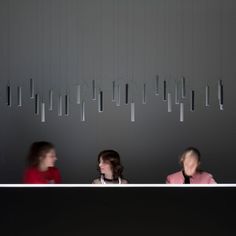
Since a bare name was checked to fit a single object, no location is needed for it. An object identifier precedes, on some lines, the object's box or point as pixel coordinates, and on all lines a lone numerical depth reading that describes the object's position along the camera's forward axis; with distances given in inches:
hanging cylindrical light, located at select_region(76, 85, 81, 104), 366.3
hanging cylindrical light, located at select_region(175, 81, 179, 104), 362.3
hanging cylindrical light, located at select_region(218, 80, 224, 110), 296.5
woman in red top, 235.6
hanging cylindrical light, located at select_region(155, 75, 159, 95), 367.9
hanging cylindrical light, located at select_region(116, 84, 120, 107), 364.5
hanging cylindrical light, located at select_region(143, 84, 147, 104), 357.2
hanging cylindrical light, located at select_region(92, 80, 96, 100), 355.3
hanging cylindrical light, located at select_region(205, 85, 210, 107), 341.3
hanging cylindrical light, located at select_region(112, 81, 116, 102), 369.1
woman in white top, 246.4
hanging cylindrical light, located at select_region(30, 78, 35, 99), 336.4
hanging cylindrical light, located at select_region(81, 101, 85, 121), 344.8
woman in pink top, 254.2
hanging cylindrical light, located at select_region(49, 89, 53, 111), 339.6
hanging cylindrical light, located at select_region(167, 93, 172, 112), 339.0
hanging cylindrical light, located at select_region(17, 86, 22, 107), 341.0
